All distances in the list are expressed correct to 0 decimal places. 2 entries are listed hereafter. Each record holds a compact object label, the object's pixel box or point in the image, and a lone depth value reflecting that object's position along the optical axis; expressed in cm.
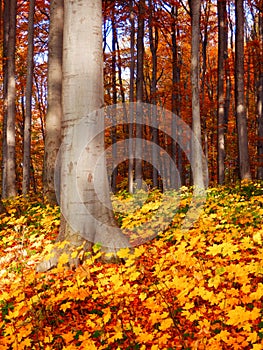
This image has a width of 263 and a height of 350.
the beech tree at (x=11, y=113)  1033
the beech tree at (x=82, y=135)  406
